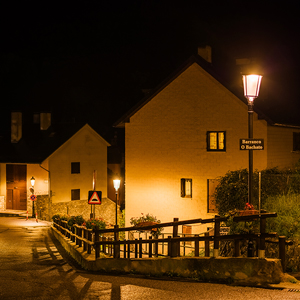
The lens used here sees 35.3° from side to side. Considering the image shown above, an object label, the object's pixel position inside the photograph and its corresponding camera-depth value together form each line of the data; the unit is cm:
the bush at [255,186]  1452
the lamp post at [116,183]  2473
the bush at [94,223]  1953
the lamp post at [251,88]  1057
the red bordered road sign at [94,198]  1998
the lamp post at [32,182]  3977
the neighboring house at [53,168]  4188
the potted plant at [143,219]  2275
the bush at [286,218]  1090
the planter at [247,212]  994
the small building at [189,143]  2236
